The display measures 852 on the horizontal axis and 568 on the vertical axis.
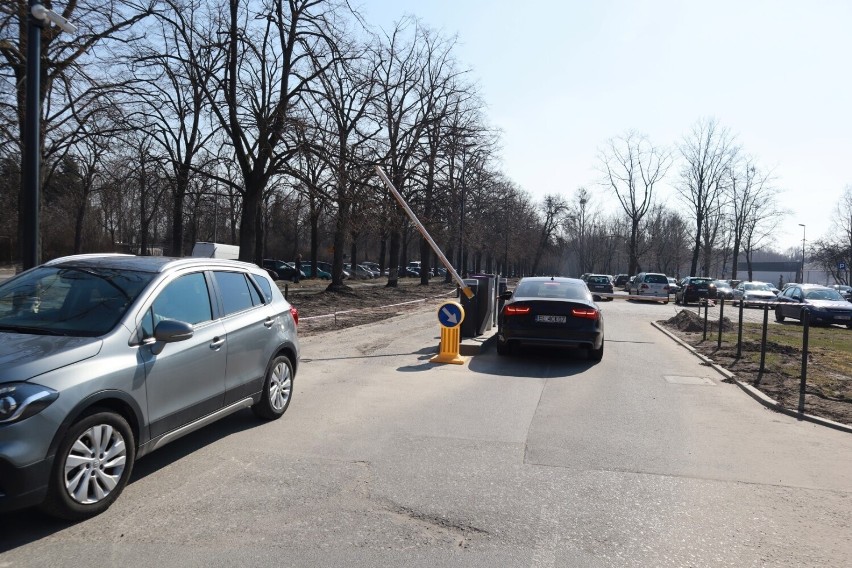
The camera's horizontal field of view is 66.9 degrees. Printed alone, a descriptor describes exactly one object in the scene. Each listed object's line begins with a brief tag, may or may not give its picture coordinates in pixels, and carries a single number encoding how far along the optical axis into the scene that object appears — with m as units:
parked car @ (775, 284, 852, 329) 21.97
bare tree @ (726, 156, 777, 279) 64.56
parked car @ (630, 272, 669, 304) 38.16
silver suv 3.80
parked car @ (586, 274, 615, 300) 42.25
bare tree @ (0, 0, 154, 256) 15.21
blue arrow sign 10.95
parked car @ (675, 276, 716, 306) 35.94
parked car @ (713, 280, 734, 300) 37.34
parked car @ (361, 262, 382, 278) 82.34
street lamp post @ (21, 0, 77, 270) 8.55
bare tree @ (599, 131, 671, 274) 66.44
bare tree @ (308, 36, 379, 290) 20.66
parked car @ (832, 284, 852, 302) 36.36
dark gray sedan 10.98
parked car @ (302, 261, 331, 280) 54.31
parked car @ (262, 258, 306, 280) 47.22
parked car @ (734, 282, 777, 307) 34.09
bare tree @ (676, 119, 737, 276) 62.41
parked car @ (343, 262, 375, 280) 61.43
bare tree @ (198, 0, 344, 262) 20.72
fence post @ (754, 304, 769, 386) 10.46
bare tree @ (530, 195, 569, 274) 79.19
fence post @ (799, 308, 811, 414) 8.33
